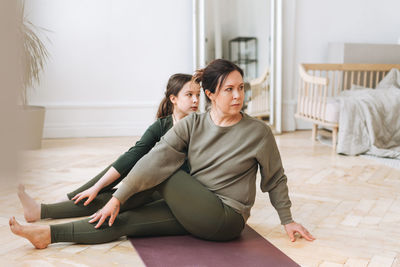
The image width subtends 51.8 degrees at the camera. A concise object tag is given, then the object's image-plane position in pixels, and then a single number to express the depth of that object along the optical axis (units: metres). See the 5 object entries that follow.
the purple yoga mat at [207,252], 1.37
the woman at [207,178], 1.40
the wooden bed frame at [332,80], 3.74
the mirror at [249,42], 4.48
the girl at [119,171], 1.66
